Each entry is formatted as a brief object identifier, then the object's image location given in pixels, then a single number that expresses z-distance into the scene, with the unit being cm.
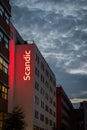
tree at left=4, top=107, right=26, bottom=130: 4345
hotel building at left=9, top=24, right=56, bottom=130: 5888
